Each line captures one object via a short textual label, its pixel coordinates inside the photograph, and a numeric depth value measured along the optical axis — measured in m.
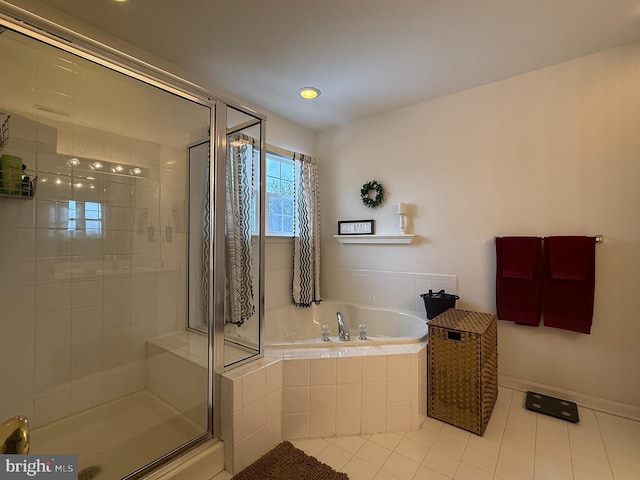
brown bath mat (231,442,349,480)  1.51
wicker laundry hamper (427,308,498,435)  1.84
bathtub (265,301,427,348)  2.71
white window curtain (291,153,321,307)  3.08
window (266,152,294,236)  3.10
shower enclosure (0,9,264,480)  1.58
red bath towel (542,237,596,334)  2.04
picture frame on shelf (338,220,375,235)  3.06
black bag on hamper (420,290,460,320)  2.45
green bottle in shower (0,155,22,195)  1.51
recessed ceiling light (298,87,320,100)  2.50
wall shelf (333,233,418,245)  2.79
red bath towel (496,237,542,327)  2.22
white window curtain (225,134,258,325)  1.88
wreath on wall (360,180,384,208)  3.02
